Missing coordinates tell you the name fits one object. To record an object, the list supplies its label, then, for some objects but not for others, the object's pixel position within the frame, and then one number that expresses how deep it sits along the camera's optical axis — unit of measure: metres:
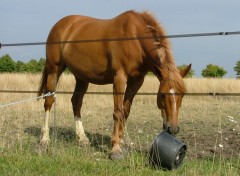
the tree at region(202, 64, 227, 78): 92.43
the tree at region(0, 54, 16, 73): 87.49
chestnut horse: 9.86
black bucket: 8.30
